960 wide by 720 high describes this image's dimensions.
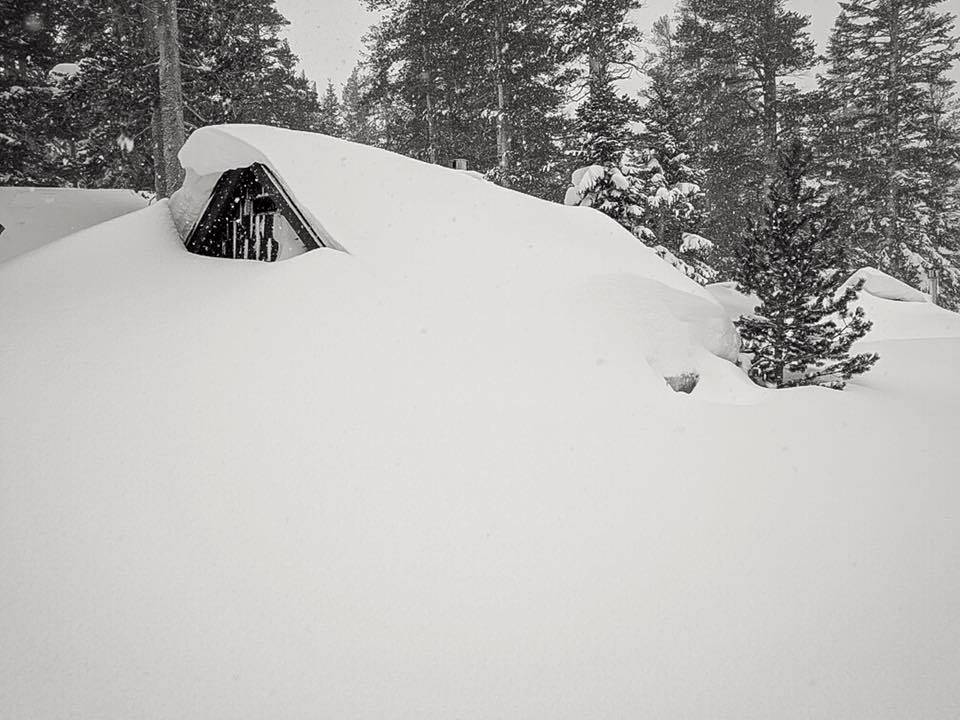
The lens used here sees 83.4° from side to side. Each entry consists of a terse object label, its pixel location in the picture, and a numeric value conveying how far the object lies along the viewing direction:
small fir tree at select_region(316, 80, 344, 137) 27.57
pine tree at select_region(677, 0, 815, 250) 19.78
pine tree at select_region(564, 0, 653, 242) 11.95
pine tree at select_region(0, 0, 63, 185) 13.98
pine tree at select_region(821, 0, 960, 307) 19.17
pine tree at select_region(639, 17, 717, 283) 13.03
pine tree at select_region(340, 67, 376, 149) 36.53
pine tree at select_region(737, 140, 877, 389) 7.11
